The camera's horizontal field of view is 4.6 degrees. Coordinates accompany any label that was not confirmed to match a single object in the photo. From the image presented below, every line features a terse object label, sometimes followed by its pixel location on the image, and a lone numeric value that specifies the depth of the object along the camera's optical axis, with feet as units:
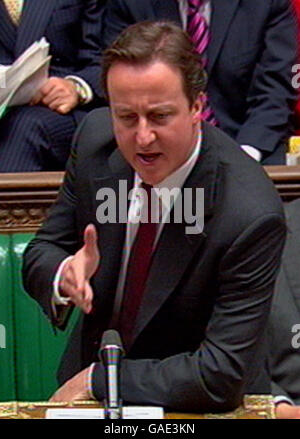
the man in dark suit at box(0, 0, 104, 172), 22.33
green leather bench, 21.74
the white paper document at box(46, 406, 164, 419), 19.45
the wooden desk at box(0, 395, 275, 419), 19.62
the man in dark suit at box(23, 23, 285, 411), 19.87
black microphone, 18.88
